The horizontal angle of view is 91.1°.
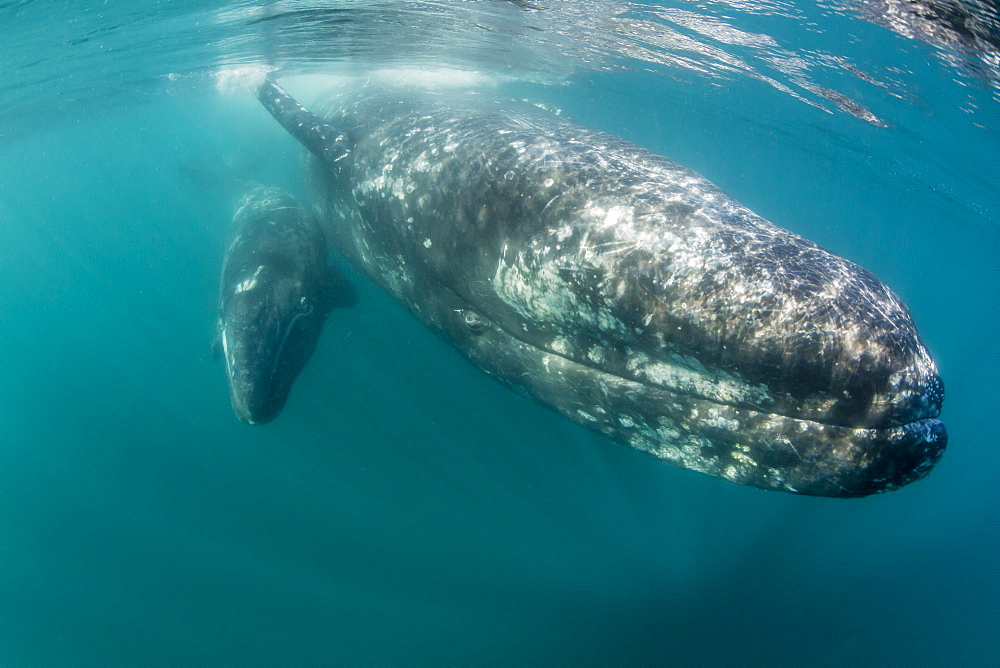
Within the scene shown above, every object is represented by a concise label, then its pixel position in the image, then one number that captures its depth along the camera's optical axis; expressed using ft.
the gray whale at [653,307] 11.16
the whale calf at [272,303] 22.85
